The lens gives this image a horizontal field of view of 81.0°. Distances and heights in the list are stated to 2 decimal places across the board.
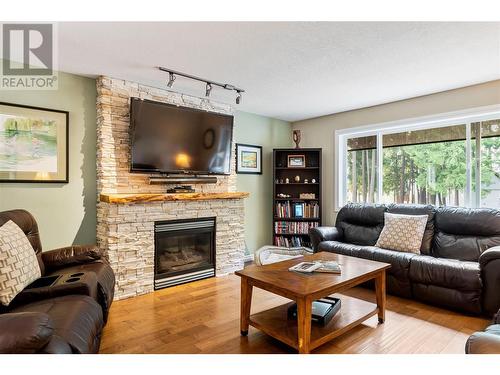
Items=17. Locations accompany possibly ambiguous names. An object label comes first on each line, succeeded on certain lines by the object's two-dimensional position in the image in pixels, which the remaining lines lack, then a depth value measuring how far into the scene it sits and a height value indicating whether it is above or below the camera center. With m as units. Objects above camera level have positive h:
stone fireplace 3.04 -0.23
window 3.43 +0.35
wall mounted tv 3.22 +0.57
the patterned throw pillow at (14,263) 1.70 -0.48
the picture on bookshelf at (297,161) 4.87 +0.43
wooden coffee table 1.86 -0.80
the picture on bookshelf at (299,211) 4.79 -0.40
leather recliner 1.18 -0.66
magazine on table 2.30 -0.65
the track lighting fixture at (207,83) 2.98 +1.18
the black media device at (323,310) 2.14 -0.96
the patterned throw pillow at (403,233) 3.25 -0.53
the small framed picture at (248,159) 4.58 +0.45
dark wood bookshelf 4.78 -0.01
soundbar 3.50 +0.09
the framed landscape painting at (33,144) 2.72 +0.41
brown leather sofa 2.54 -0.72
